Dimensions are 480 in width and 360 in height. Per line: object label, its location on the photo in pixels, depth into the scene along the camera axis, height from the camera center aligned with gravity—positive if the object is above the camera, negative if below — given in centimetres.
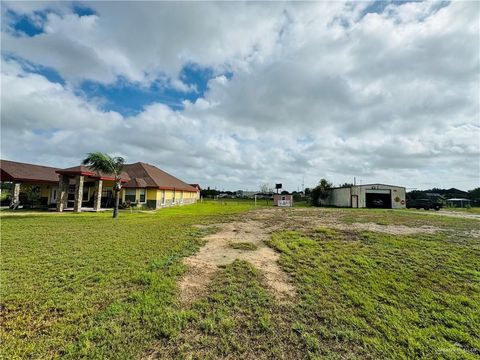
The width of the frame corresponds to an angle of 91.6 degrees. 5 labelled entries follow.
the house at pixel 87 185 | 1960 +69
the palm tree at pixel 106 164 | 1593 +202
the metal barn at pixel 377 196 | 3234 +60
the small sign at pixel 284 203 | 3469 -76
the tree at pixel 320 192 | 4005 +119
